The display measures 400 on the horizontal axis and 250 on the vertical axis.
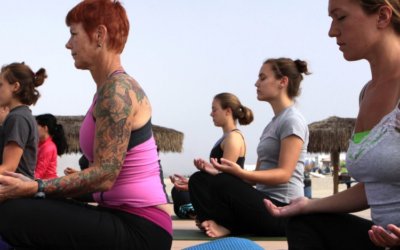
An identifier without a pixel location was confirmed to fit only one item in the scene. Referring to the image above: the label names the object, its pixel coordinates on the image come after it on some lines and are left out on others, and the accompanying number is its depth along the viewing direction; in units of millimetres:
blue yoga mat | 2373
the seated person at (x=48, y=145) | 5676
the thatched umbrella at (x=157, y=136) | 13367
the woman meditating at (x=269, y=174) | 3297
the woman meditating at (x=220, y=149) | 3834
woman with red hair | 1903
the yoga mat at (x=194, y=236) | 3381
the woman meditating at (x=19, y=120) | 3494
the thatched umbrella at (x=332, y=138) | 15562
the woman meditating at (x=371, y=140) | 1672
